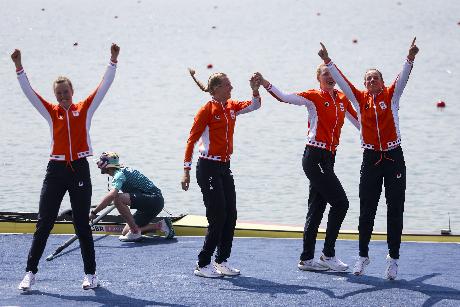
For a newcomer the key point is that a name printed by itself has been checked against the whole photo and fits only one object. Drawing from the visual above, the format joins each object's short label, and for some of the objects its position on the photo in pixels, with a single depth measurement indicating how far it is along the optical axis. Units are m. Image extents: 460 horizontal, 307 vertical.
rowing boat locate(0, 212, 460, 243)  23.94
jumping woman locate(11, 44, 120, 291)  18.16
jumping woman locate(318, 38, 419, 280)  18.83
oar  21.47
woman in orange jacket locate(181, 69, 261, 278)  19.14
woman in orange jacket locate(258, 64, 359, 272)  19.41
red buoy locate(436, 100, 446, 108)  62.58
